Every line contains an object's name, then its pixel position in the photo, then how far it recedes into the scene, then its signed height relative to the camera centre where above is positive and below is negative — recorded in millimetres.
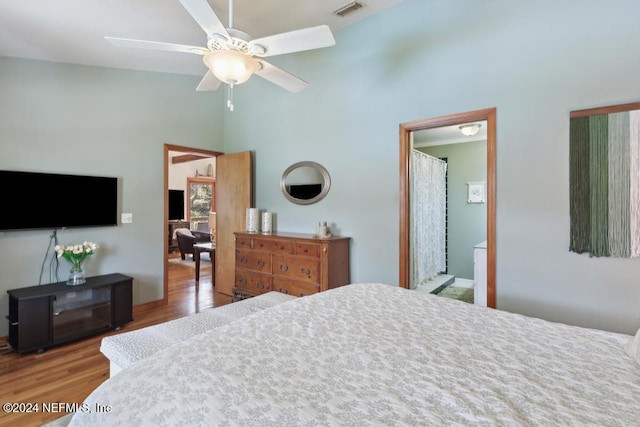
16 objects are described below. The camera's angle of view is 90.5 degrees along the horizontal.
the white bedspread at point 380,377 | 803 -502
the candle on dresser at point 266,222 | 3979 -106
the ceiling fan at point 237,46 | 1773 +1001
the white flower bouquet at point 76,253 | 3045 -372
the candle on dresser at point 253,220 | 4086 -83
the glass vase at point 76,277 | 3084 -612
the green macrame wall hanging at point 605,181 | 2021 +208
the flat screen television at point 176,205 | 8211 +238
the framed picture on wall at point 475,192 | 5199 +342
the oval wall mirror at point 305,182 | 3654 +375
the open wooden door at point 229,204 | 4324 +131
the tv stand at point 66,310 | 2688 -899
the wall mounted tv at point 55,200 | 2879 +138
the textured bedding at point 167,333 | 1608 -677
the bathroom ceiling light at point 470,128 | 4023 +1096
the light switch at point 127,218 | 3652 -50
